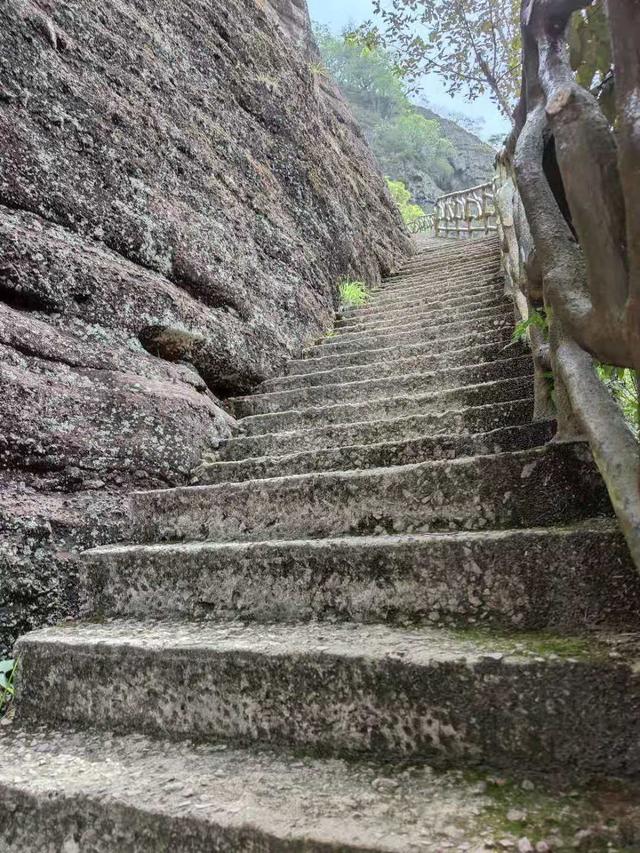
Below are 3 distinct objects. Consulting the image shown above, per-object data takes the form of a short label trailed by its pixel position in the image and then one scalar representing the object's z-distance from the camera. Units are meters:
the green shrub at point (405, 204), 16.00
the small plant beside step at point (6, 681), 1.42
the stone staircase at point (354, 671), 0.87
